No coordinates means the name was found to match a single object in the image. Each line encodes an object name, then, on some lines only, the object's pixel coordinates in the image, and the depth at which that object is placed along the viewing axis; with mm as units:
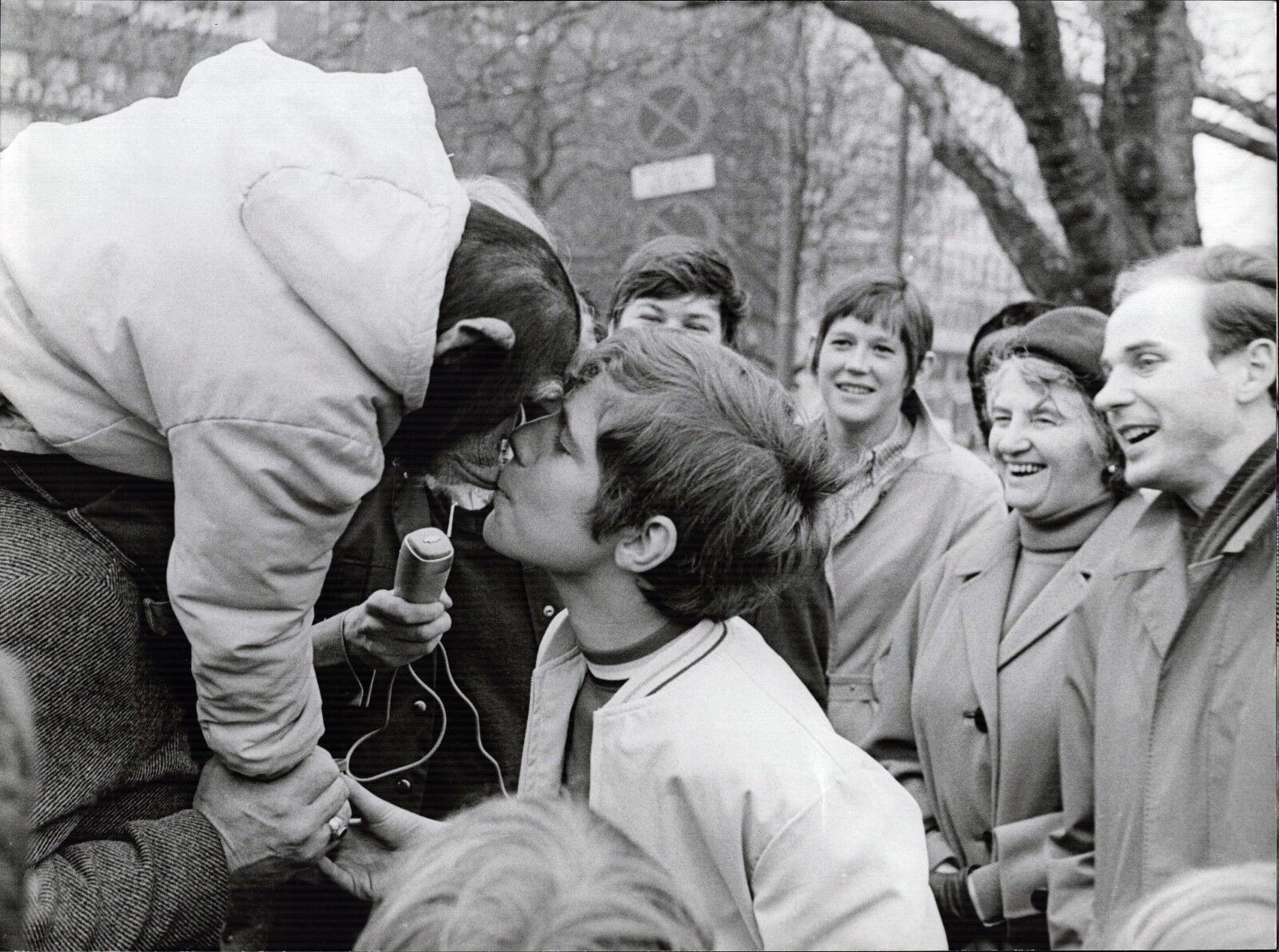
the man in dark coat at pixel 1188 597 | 1517
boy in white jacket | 1689
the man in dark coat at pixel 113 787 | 1482
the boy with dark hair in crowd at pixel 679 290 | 3531
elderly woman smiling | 2494
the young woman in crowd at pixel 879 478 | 3459
